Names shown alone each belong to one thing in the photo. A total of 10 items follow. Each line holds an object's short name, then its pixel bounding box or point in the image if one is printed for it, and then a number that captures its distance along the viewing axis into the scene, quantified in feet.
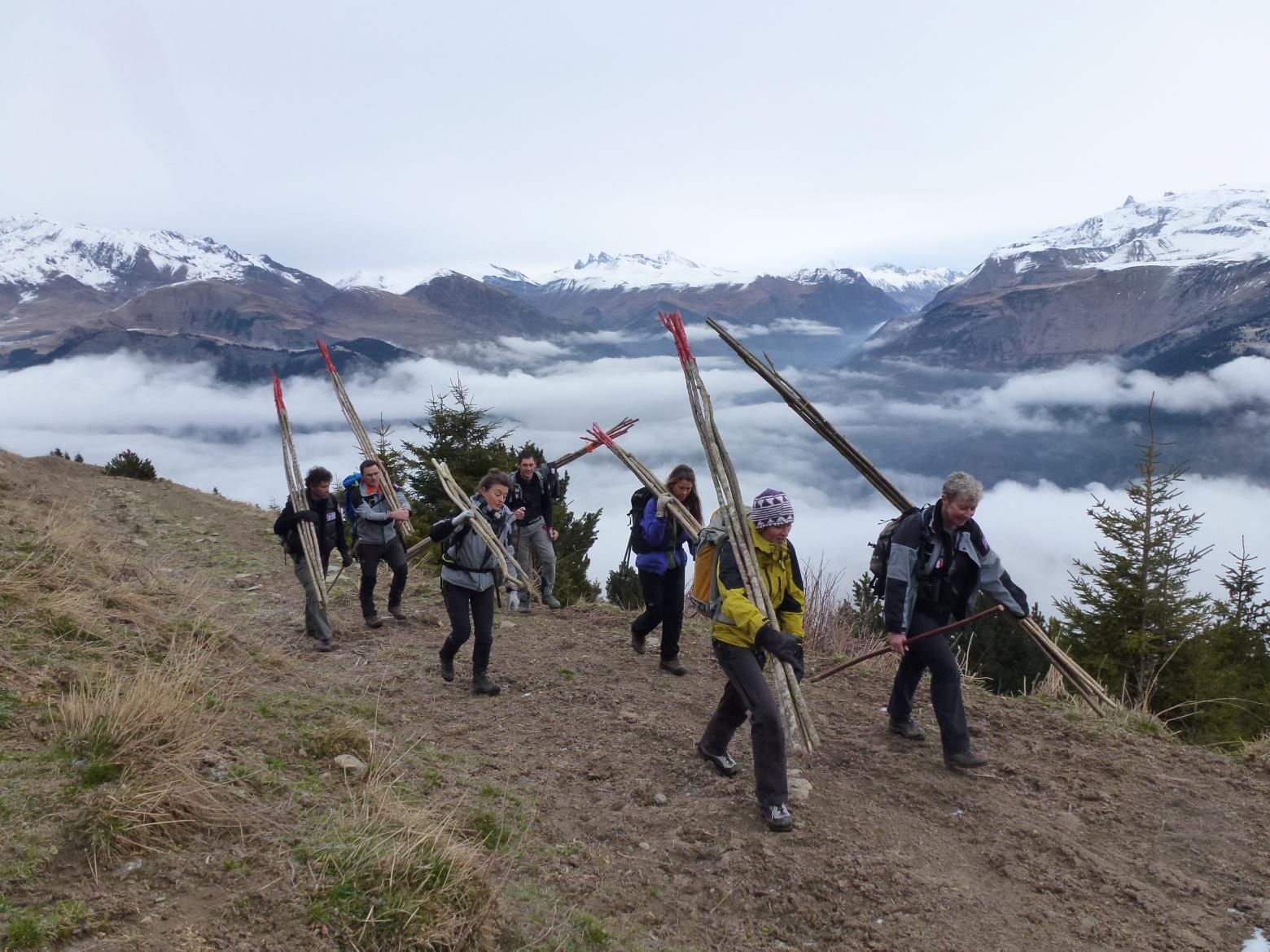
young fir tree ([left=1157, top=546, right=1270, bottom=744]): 46.55
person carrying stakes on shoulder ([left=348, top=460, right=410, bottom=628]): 28.04
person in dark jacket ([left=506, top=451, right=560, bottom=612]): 32.09
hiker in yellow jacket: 14.52
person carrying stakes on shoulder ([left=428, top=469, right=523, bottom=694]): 21.17
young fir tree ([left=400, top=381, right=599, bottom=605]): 57.82
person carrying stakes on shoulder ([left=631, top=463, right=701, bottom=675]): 23.91
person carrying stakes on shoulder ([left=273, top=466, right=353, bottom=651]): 26.05
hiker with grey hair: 16.61
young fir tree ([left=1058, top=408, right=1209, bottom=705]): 50.34
